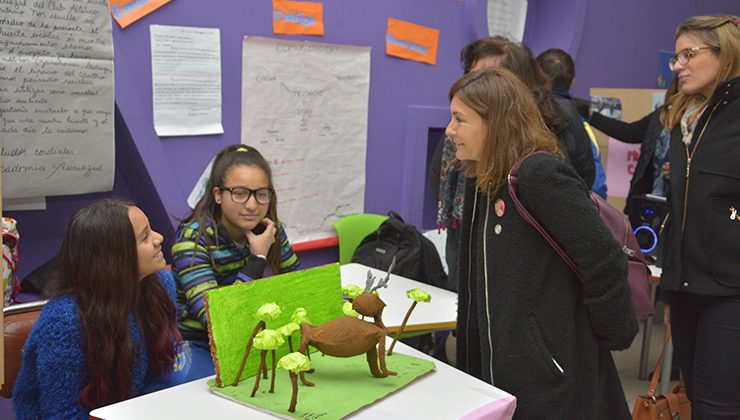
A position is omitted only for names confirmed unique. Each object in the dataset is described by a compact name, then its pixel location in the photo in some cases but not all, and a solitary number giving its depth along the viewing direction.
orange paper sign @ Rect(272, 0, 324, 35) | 3.19
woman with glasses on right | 2.28
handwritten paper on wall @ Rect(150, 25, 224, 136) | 2.80
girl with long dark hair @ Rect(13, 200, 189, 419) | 1.64
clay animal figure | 1.53
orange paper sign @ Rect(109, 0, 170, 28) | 2.64
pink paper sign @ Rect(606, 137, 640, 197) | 4.51
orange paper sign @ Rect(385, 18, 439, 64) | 3.69
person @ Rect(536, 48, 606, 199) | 3.34
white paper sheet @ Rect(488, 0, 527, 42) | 4.30
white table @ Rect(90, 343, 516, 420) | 1.46
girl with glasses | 2.23
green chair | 3.54
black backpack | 3.23
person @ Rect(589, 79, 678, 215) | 3.87
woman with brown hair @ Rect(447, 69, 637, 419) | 1.69
